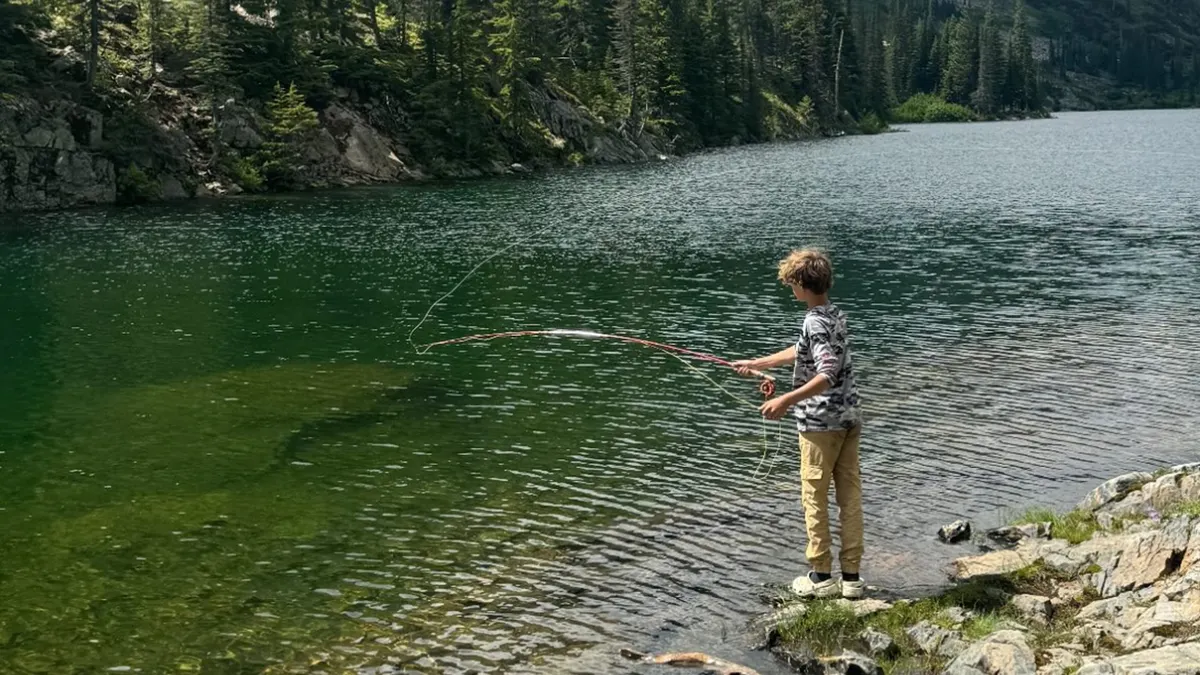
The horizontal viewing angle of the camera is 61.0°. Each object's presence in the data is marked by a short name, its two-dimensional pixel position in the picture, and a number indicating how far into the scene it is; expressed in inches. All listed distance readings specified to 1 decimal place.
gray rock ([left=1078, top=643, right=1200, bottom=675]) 302.5
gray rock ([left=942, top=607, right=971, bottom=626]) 394.0
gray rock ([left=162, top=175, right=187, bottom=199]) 2674.7
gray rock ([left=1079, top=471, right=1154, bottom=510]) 538.3
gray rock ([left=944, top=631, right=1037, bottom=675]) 336.2
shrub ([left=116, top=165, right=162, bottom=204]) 2556.6
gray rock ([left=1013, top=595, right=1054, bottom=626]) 396.5
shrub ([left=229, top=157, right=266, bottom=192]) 2827.3
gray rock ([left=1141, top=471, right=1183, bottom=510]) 506.7
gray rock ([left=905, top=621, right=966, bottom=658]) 373.7
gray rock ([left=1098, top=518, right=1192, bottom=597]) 404.8
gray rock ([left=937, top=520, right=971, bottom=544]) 513.3
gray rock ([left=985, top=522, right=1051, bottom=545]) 506.6
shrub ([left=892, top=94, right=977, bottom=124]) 7687.0
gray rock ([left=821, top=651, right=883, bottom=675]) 360.2
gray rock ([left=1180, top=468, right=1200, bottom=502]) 500.1
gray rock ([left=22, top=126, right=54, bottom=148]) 2426.9
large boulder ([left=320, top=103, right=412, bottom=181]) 3191.4
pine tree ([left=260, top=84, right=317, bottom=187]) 2910.9
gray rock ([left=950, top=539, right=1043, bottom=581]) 456.4
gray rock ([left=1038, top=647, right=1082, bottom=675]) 334.6
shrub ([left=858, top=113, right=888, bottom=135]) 6392.7
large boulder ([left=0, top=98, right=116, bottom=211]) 2380.7
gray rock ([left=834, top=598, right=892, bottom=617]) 407.3
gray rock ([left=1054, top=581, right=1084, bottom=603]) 417.2
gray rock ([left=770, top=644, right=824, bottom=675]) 373.7
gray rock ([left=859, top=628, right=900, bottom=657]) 378.0
